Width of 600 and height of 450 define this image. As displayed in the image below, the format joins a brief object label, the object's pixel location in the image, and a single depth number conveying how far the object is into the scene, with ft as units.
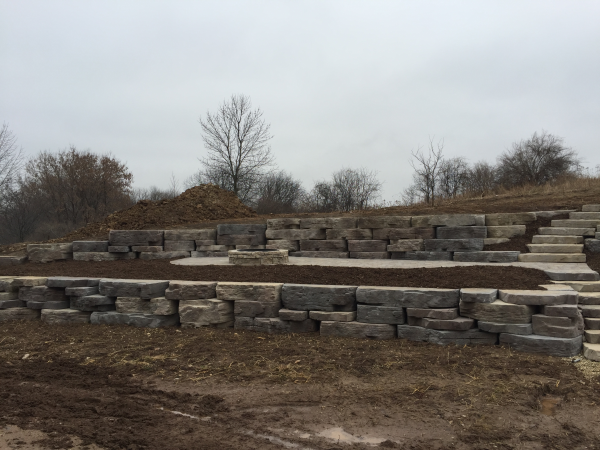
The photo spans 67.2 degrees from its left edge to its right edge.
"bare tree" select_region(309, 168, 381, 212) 88.12
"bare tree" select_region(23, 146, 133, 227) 79.92
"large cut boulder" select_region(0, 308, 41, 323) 24.21
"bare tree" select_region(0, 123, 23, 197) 58.39
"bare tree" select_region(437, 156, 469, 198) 89.82
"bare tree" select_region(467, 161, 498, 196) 90.02
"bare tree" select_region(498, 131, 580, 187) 82.53
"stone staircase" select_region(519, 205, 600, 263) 26.35
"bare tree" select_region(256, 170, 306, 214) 79.41
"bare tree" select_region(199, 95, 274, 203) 74.08
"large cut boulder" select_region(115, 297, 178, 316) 21.45
